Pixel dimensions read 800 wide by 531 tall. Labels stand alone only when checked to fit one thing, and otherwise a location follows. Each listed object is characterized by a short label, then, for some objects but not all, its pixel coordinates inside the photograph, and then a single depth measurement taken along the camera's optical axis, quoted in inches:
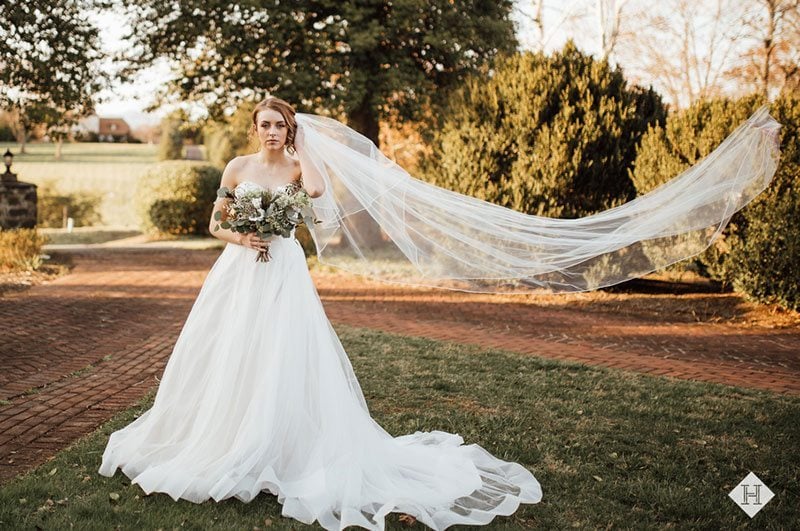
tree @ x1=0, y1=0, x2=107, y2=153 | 578.2
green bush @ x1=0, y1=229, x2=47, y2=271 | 555.5
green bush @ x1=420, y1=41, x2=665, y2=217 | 493.7
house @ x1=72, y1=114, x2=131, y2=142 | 2166.6
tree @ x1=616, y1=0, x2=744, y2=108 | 964.0
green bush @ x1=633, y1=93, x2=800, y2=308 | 410.9
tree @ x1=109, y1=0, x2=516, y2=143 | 627.5
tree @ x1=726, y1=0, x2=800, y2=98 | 898.1
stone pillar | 636.7
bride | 161.2
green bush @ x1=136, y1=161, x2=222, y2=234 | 922.7
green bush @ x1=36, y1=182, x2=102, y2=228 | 1121.4
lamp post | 650.2
